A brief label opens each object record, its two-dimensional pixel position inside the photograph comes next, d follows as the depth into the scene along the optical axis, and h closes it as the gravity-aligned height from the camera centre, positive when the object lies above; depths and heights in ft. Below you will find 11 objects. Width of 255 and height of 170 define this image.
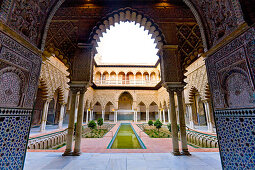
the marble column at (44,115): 23.78 -1.95
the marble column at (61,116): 29.99 -2.53
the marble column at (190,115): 30.94 -2.62
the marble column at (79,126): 10.73 -1.95
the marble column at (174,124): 10.75 -1.77
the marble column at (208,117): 24.94 -2.37
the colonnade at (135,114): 53.32 -3.86
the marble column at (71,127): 10.65 -1.99
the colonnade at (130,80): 57.41 +12.97
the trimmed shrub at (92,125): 27.55 -4.38
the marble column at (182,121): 10.81 -1.47
